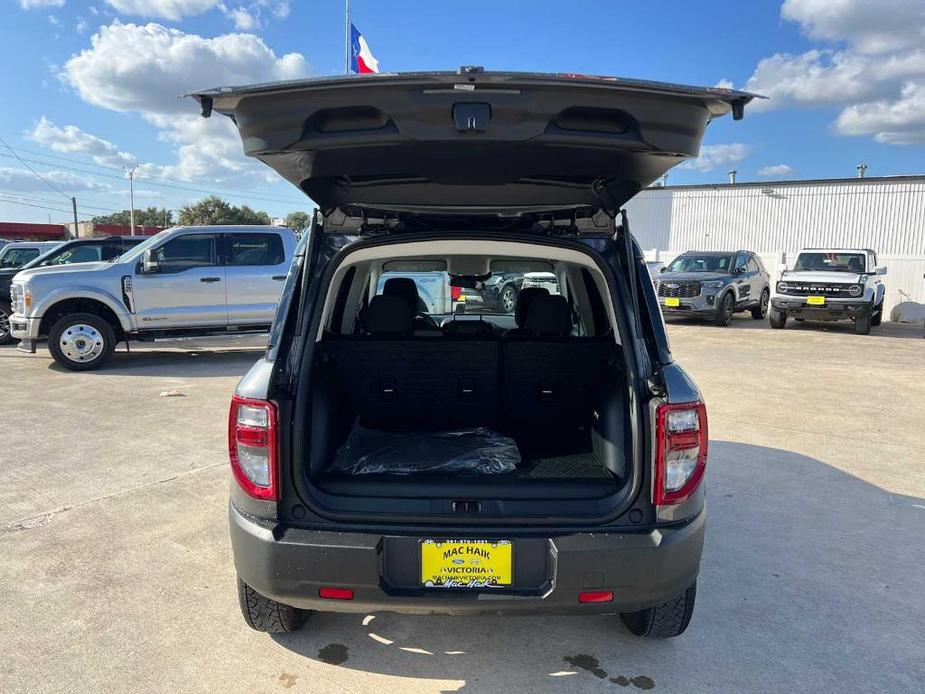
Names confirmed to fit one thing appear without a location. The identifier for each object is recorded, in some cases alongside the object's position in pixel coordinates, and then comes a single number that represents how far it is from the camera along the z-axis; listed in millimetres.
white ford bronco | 13969
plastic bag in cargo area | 2893
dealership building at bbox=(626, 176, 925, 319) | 22109
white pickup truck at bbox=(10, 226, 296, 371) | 8625
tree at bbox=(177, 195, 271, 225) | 63219
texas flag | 13628
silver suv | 15039
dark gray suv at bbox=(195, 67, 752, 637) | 2047
